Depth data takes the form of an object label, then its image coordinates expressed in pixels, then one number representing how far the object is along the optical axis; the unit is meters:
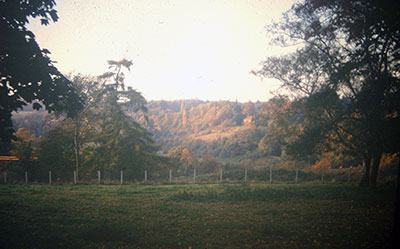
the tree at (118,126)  31.27
